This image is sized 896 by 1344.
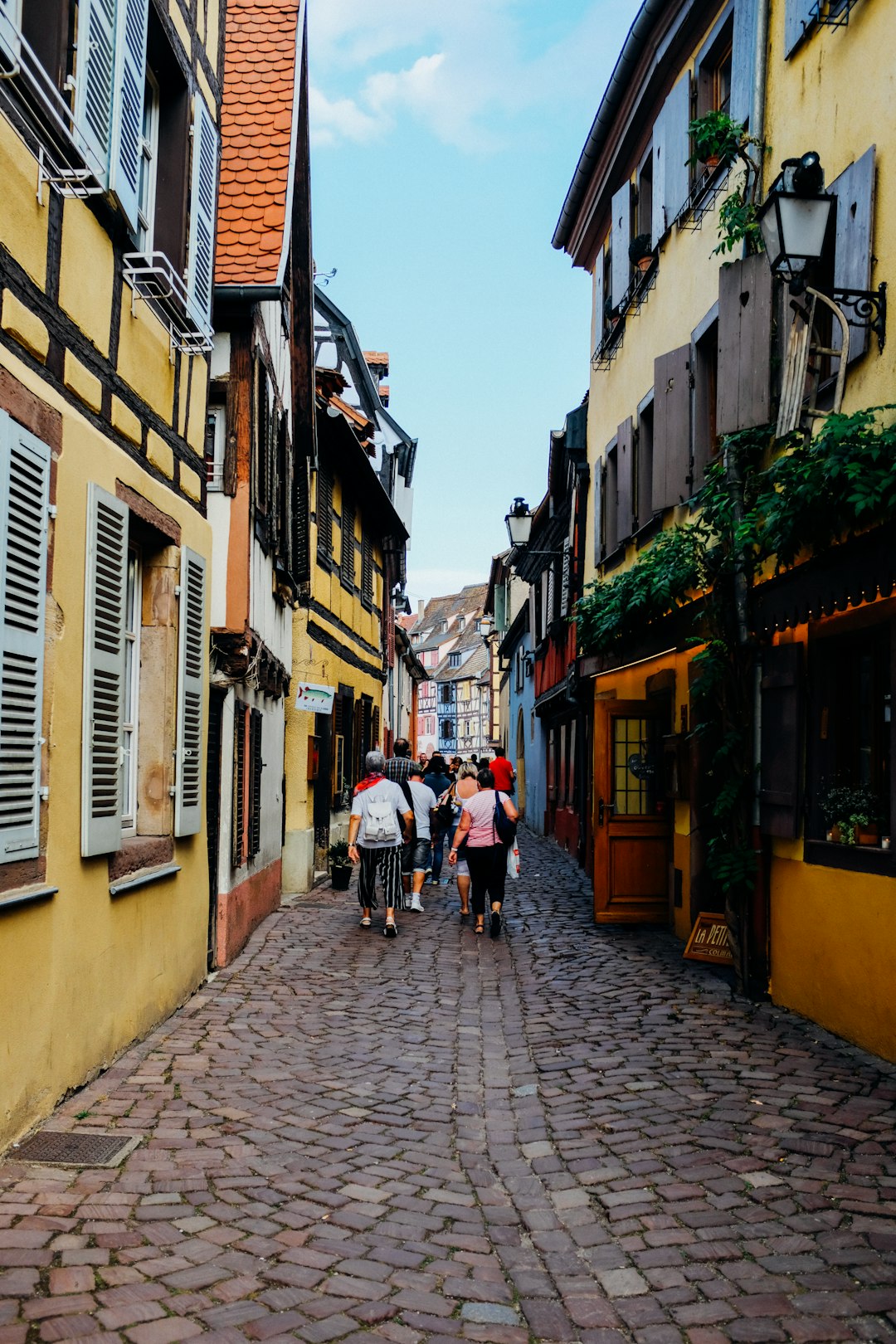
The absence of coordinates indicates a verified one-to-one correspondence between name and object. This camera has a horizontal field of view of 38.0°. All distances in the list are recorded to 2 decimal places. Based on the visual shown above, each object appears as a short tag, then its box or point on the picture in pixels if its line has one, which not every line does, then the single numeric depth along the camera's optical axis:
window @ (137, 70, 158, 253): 7.84
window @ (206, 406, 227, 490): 10.78
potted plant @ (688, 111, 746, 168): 8.79
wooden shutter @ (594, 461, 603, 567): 16.28
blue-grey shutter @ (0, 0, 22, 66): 4.56
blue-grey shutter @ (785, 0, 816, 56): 8.39
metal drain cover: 4.89
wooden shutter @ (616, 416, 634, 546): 14.10
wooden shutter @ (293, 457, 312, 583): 14.86
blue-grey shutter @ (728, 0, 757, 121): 9.46
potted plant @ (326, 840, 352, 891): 15.88
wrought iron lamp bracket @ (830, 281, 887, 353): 7.00
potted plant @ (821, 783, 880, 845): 7.30
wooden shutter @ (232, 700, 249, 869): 10.62
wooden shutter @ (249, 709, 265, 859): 11.66
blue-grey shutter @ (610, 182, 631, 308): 14.55
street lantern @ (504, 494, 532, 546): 21.39
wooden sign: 9.95
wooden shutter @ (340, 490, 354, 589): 20.38
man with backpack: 11.80
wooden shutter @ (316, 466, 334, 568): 17.72
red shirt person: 18.44
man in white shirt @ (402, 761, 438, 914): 14.06
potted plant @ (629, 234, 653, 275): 13.48
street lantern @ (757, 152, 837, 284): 7.45
